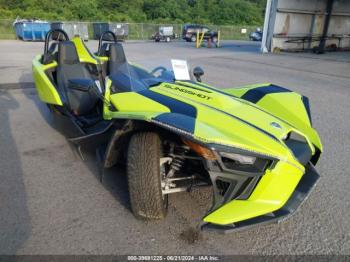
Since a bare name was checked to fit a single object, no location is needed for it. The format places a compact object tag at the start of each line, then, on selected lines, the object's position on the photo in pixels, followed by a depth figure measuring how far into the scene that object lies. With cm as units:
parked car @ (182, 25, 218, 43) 2978
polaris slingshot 187
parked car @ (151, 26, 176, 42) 3004
